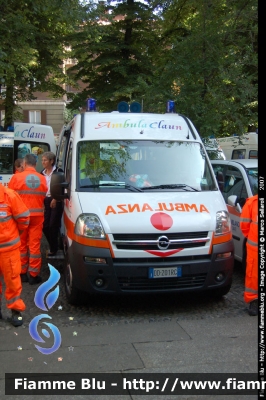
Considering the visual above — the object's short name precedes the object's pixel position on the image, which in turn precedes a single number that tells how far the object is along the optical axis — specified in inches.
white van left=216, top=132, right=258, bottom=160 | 506.3
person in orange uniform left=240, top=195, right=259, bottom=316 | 213.5
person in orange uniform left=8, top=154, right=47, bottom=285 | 258.7
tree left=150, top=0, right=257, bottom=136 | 395.9
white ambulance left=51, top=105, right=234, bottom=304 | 210.7
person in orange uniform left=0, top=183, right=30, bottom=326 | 195.8
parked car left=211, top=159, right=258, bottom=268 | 280.5
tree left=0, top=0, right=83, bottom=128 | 427.5
